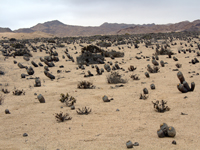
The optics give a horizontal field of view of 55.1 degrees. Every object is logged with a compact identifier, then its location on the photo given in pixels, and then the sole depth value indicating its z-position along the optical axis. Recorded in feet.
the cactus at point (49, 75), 33.83
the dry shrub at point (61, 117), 15.21
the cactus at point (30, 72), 37.40
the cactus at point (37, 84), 28.44
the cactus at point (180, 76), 22.35
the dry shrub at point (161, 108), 16.24
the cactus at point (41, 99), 20.46
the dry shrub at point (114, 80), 28.58
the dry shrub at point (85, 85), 26.27
